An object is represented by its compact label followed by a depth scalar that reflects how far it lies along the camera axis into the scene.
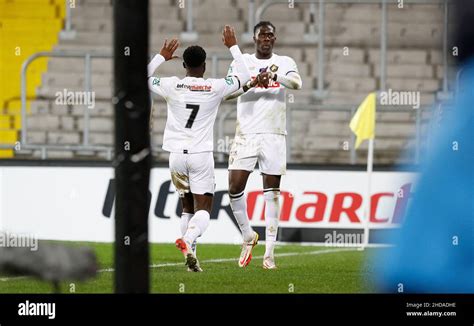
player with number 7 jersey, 10.20
